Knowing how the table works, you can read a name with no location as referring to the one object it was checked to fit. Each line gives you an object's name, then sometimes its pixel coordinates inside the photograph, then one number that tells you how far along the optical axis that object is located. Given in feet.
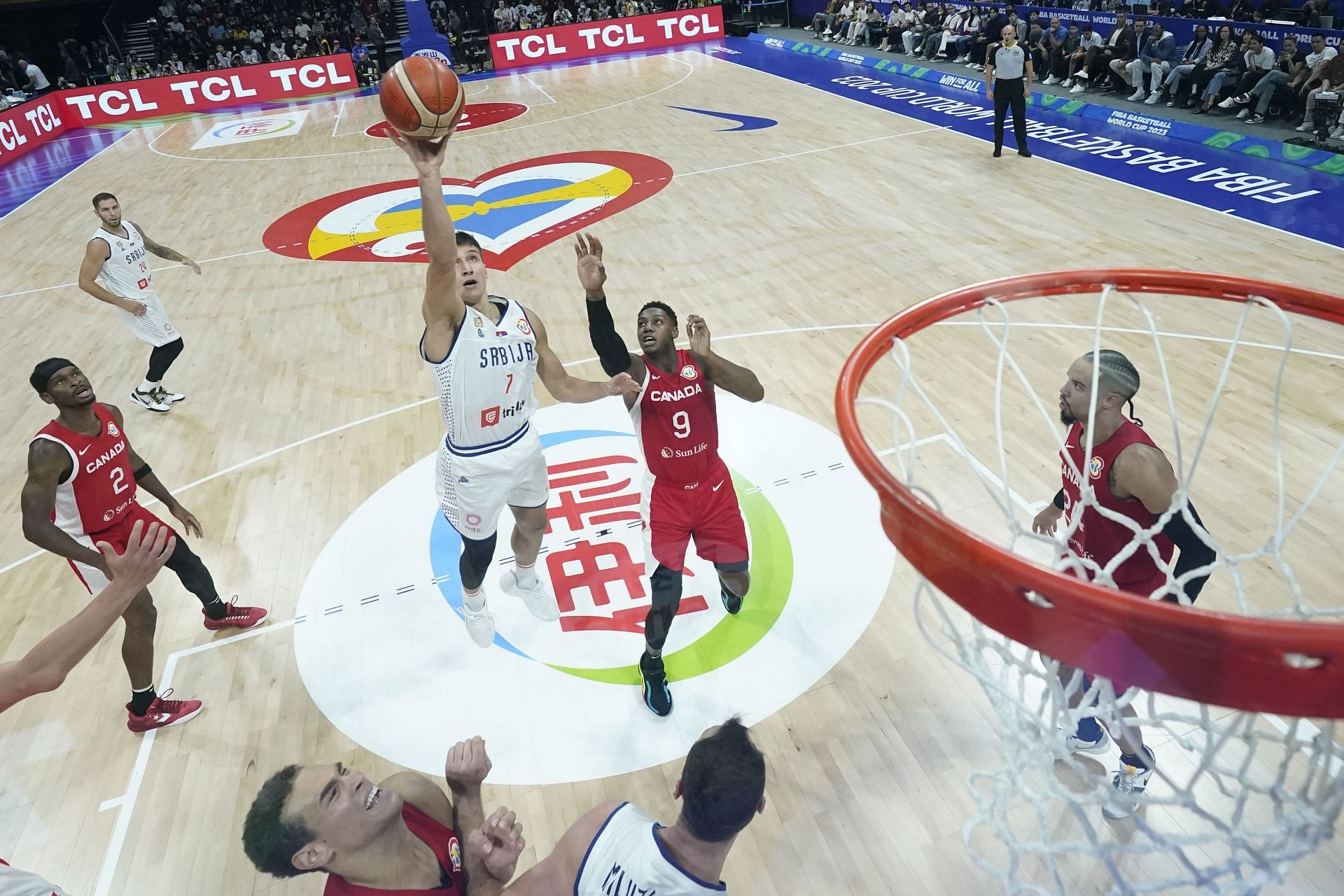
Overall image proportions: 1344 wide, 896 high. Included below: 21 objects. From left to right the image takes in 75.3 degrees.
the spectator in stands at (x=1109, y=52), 44.70
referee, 34.53
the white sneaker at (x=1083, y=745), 11.61
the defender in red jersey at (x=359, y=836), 7.62
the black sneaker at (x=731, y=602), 14.79
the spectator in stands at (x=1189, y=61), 40.75
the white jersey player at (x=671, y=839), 7.73
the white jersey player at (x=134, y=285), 21.15
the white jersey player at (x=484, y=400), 12.01
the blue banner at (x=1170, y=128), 33.50
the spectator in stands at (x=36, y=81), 66.80
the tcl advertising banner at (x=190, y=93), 66.80
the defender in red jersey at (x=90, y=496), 12.03
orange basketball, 10.33
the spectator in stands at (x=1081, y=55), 46.34
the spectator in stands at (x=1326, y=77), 33.81
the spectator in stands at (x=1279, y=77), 36.50
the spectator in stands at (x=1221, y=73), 38.91
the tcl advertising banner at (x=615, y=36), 76.64
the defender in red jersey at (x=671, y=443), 12.60
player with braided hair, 9.45
